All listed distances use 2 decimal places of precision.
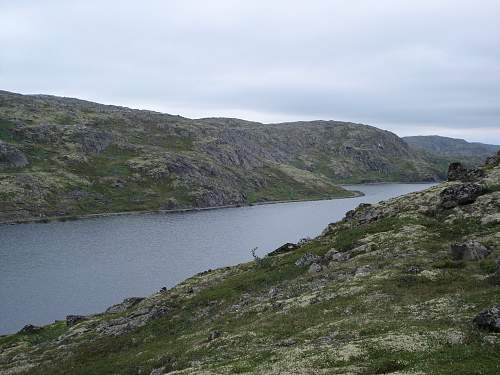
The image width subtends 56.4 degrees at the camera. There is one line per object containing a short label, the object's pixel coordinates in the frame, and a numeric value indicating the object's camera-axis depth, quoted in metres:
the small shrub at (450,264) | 48.59
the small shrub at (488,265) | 45.41
